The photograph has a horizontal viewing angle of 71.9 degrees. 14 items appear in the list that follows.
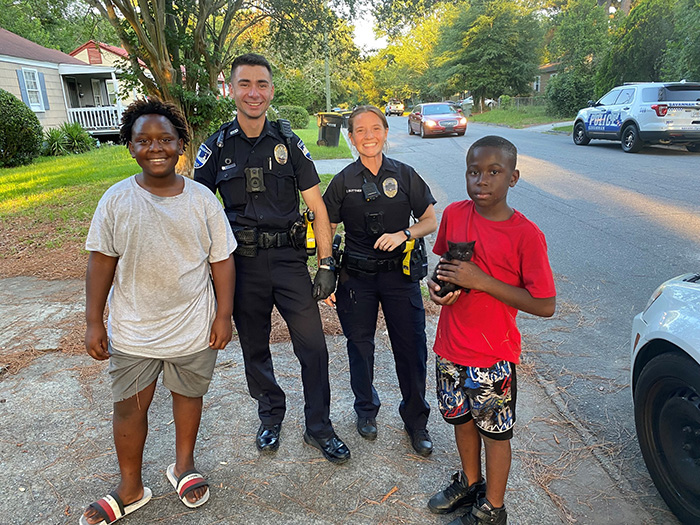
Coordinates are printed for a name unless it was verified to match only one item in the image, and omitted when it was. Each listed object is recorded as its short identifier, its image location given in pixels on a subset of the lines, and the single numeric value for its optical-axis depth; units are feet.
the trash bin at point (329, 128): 57.77
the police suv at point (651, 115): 39.52
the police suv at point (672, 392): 6.79
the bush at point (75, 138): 57.31
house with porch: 62.59
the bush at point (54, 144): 54.39
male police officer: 8.53
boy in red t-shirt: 6.52
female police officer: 8.70
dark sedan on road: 67.87
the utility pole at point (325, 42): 35.95
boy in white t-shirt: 6.91
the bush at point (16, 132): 44.70
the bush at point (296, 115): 96.48
